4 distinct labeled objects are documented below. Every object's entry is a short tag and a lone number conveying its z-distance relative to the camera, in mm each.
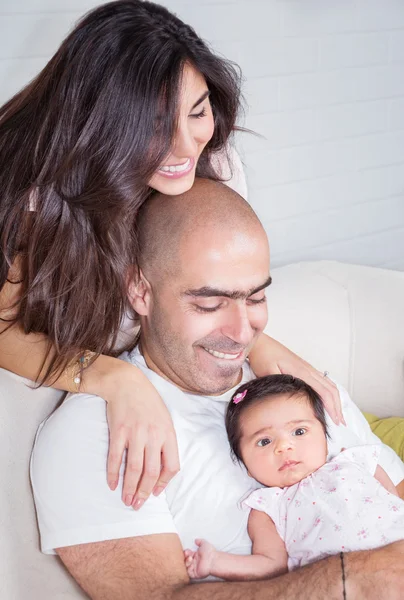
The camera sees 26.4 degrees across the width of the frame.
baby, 1717
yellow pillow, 2354
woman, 1715
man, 1608
